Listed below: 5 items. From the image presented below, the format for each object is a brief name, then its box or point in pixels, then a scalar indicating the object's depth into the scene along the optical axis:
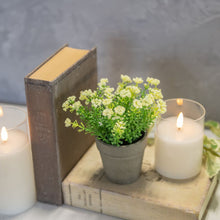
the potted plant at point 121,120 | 0.91
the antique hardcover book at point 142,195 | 0.94
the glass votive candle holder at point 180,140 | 0.97
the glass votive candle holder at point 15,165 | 0.96
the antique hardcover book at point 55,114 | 0.94
